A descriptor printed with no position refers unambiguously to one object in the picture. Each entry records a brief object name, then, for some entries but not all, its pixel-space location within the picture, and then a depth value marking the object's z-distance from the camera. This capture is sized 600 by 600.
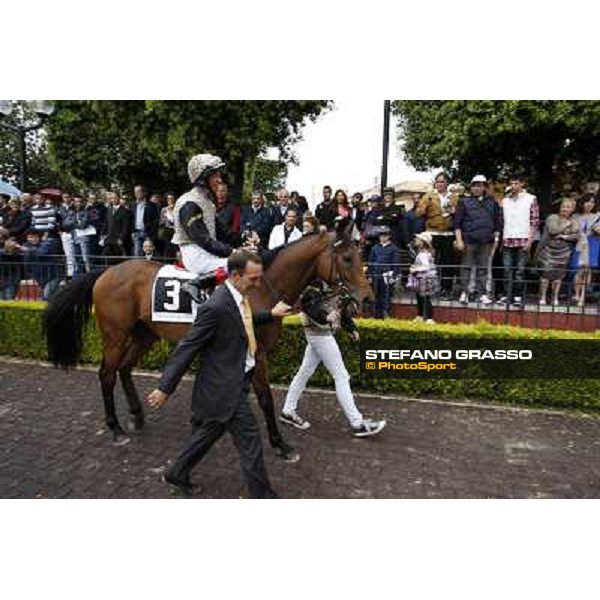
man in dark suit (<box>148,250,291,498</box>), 3.64
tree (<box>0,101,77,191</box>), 25.03
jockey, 4.93
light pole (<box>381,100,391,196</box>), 9.94
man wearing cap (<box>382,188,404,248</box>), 8.80
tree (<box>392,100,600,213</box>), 9.50
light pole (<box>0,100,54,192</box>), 8.91
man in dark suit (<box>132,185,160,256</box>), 10.12
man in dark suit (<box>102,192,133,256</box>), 9.95
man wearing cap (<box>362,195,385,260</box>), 8.82
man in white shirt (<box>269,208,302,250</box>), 8.17
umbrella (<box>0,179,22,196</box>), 17.42
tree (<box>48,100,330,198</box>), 10.93
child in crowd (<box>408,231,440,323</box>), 7.47
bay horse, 4.88
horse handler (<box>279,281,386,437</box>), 5.19
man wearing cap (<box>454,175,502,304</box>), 7.94
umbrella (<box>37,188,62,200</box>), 14.30
